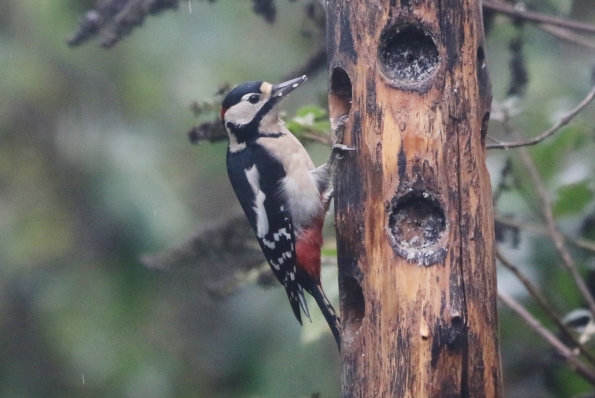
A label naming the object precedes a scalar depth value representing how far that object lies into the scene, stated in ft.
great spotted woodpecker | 24.36
